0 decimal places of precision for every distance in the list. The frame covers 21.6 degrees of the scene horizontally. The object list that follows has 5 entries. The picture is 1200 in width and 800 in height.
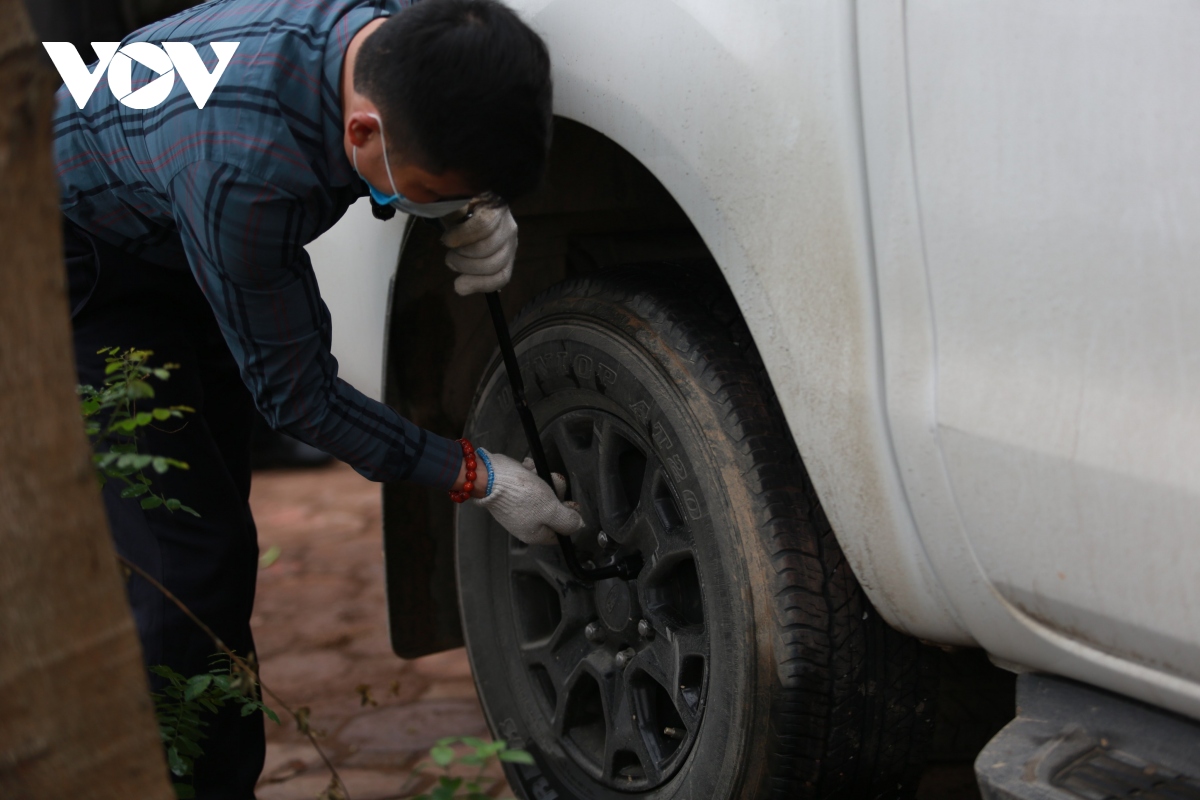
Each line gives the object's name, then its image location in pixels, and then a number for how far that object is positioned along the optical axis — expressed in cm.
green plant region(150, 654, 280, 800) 344
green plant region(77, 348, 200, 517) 329
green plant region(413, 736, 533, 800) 314
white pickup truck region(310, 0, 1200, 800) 312
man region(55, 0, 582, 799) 338
